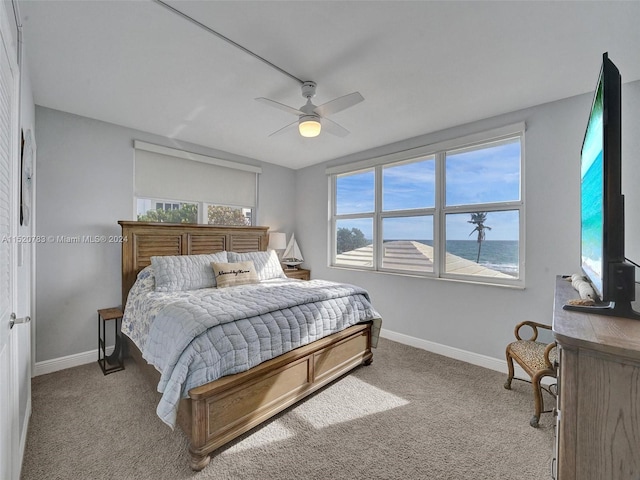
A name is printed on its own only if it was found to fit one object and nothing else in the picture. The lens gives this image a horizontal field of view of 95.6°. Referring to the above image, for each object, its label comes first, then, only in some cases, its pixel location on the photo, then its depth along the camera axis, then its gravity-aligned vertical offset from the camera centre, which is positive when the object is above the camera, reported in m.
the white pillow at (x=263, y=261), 3.60 -0.32
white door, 1.14 -0.06
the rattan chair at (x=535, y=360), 1.98 -0.89
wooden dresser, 0.66 -0.39
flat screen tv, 0.90 +0.09
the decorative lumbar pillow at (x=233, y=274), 3.15 -0.41
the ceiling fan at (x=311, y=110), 2.16 +0.98
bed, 1.71 -0.97
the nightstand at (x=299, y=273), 4.45 -0.57
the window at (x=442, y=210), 2.93 +0.33
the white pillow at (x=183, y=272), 2.89 -0.38
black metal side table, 2.88 -1.11
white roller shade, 3.44 +0.79
